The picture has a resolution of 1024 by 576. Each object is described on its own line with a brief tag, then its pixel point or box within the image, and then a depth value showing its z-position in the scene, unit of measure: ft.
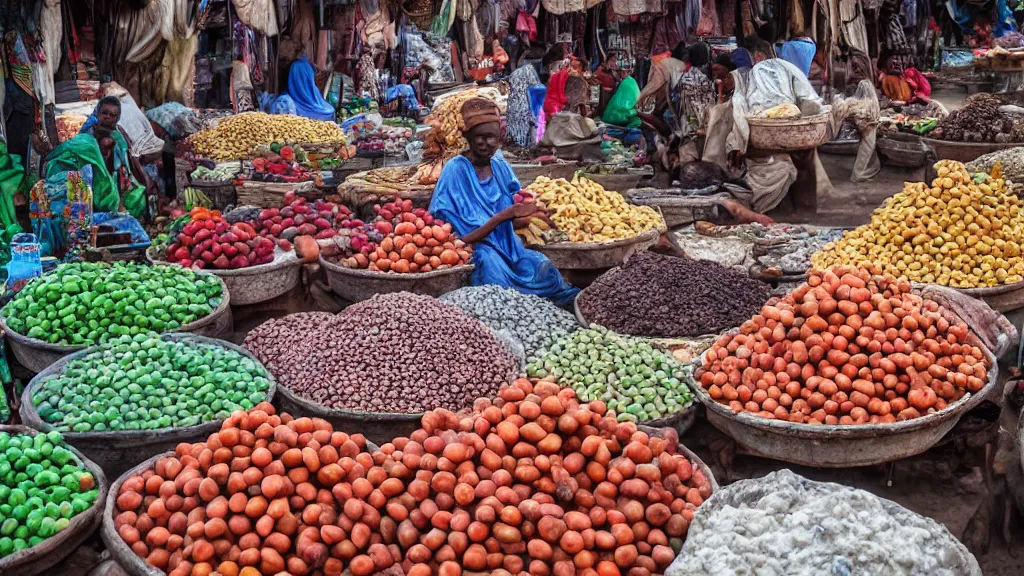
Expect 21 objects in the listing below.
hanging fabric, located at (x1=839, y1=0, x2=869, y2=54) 30.45
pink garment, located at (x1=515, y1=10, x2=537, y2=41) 39.04
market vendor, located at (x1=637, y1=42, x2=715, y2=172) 26.23
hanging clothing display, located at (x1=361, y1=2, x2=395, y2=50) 35.27
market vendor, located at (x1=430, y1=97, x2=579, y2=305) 15.14
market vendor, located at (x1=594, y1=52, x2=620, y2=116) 36.32
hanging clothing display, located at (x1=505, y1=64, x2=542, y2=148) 26.66
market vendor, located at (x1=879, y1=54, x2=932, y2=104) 34.47
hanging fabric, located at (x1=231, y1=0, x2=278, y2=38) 28.23
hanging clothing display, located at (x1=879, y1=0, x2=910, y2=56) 34.24
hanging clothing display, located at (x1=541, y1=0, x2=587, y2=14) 36.70
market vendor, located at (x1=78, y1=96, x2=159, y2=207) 19.20
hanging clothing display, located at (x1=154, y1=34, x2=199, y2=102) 28.04
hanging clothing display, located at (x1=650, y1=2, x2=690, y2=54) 34.24
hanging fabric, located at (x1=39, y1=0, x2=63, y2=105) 20.25
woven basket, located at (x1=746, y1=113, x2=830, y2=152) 22.49
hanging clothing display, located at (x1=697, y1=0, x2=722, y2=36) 32.94
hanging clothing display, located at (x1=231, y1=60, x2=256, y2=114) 29.63
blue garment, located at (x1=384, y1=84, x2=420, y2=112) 35.99
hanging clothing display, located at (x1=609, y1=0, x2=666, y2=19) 33.81
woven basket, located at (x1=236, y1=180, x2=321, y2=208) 19.66
